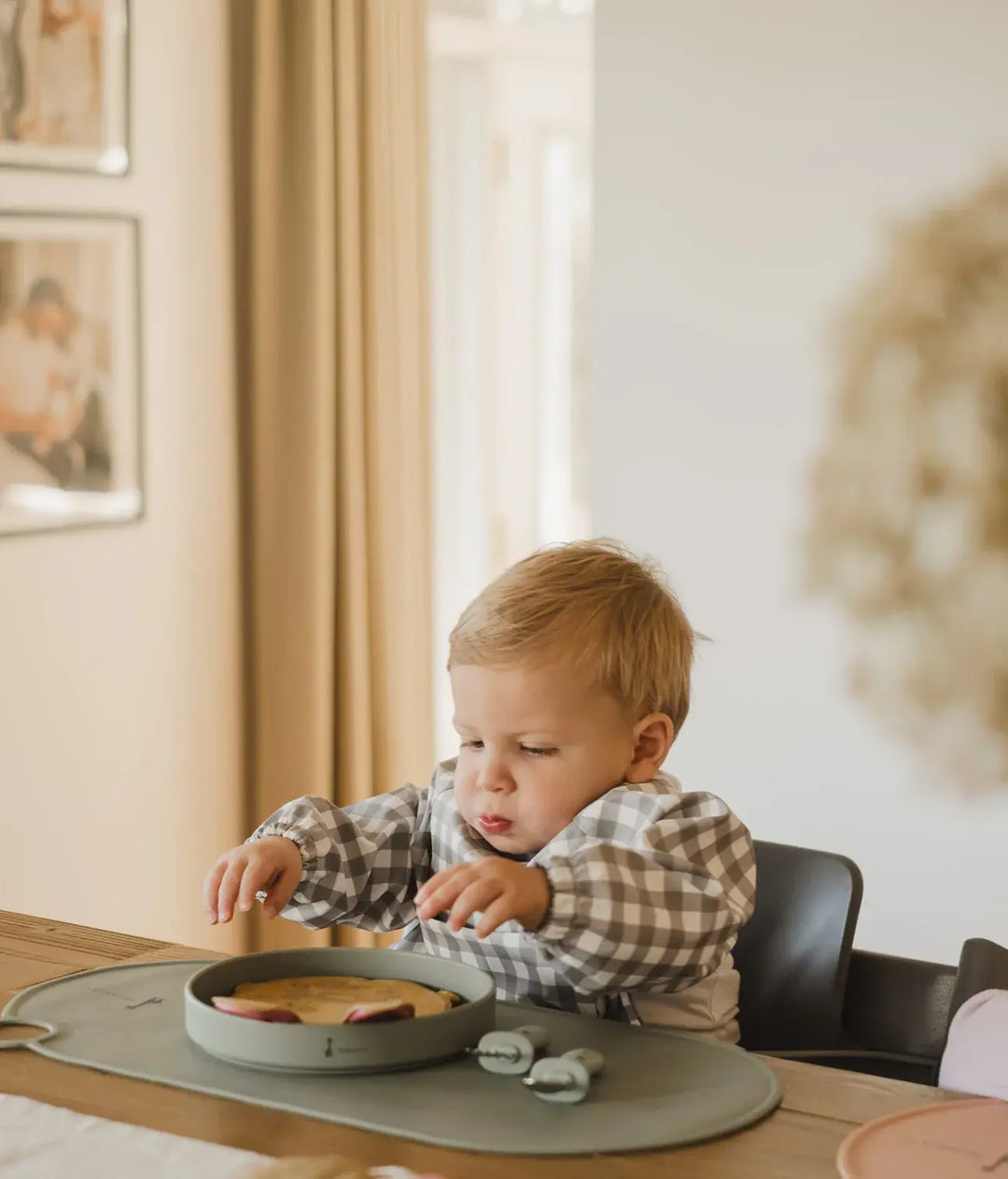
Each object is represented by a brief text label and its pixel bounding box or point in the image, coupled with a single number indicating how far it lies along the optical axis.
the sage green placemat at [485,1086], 1.39
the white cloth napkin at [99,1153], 1.35
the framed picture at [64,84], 3.00
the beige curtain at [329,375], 3.44
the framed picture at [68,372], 3.05
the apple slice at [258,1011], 1.49
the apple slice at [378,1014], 1.47
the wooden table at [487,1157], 1.35
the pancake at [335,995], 1.52
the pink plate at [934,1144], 1.34
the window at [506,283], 4.12
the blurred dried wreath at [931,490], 2.84
